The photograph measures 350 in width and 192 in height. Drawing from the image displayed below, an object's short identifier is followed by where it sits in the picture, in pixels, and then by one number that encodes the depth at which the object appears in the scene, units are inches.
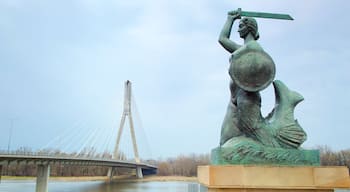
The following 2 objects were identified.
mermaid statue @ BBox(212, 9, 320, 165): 193.8
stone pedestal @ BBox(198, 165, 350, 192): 180.5
